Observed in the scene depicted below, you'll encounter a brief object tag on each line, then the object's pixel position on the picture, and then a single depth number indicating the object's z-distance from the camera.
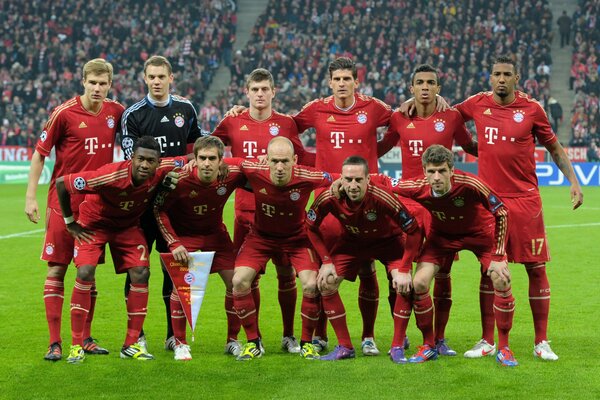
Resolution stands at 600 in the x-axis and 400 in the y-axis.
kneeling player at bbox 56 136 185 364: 14.94
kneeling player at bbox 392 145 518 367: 14.80
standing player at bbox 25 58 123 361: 15.75
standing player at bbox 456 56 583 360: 15.61
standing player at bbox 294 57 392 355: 16.80
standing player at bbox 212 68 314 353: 16.72
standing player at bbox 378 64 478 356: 16.30
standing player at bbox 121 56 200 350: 16.34
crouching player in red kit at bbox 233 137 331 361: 15.68
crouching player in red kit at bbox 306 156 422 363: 15.27
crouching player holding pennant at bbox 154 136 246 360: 15.35
